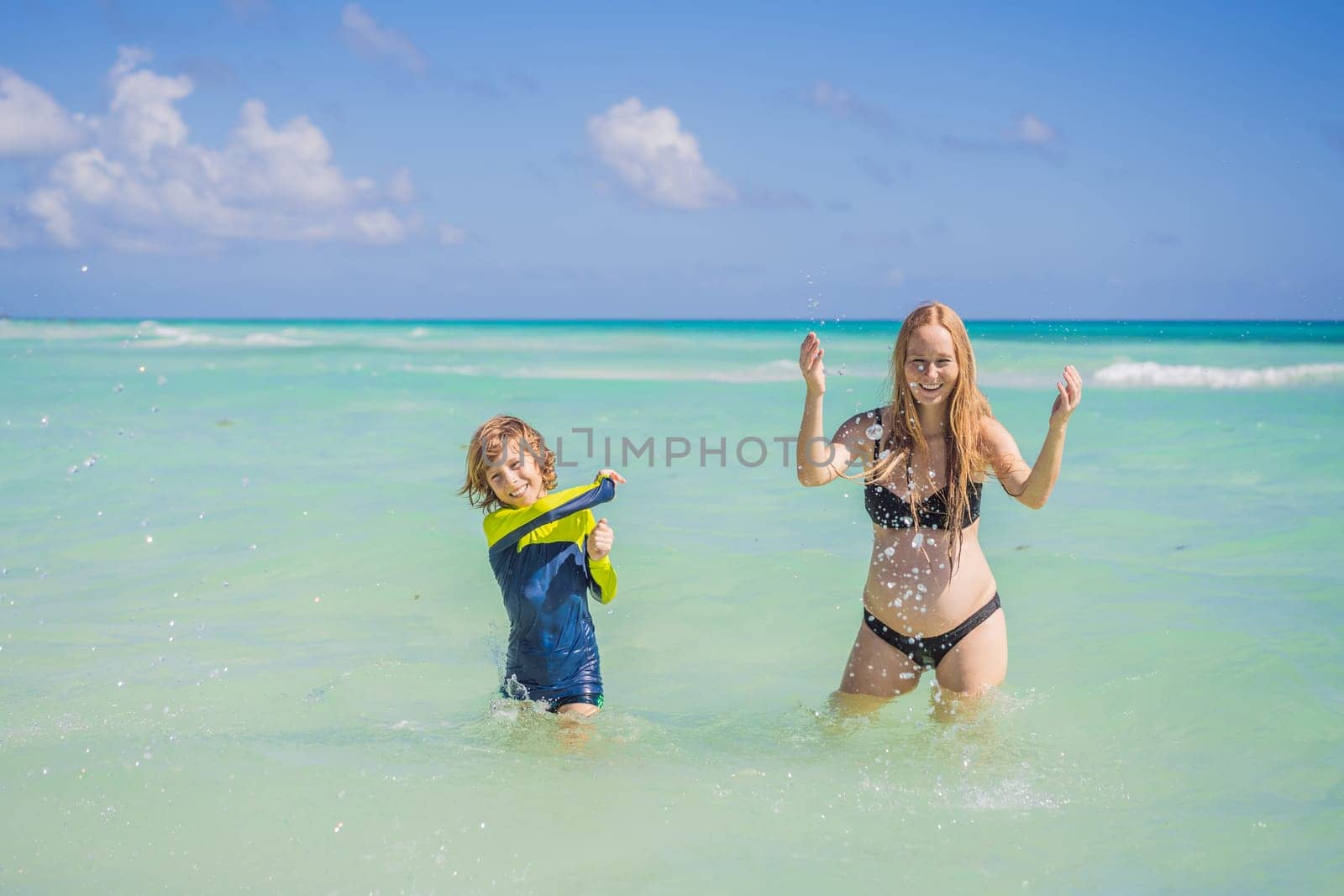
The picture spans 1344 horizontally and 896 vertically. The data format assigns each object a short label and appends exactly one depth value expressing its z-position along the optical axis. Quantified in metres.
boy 3.83
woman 3.69
